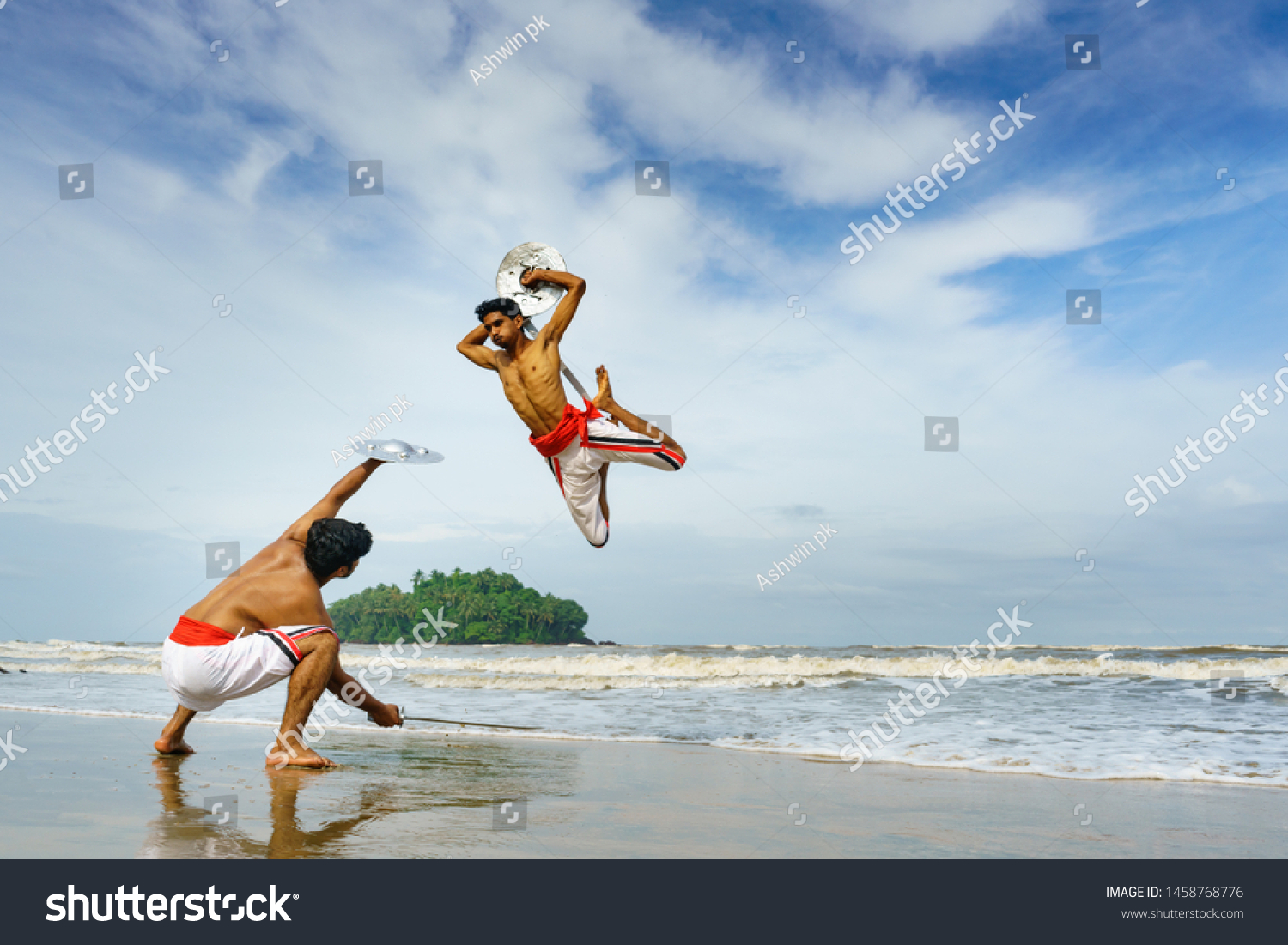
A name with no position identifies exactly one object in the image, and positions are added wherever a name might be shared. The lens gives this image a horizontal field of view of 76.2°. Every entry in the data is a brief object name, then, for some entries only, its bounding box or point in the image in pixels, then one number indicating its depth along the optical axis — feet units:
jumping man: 19.06
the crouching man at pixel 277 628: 14.96
